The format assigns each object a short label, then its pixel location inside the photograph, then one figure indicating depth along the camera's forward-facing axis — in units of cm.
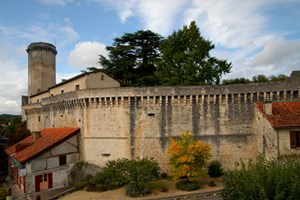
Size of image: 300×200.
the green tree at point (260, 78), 3644
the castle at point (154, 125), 1855
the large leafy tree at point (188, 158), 1616
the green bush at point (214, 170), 1848
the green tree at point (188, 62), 2530
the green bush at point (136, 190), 1595
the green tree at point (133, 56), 2895
